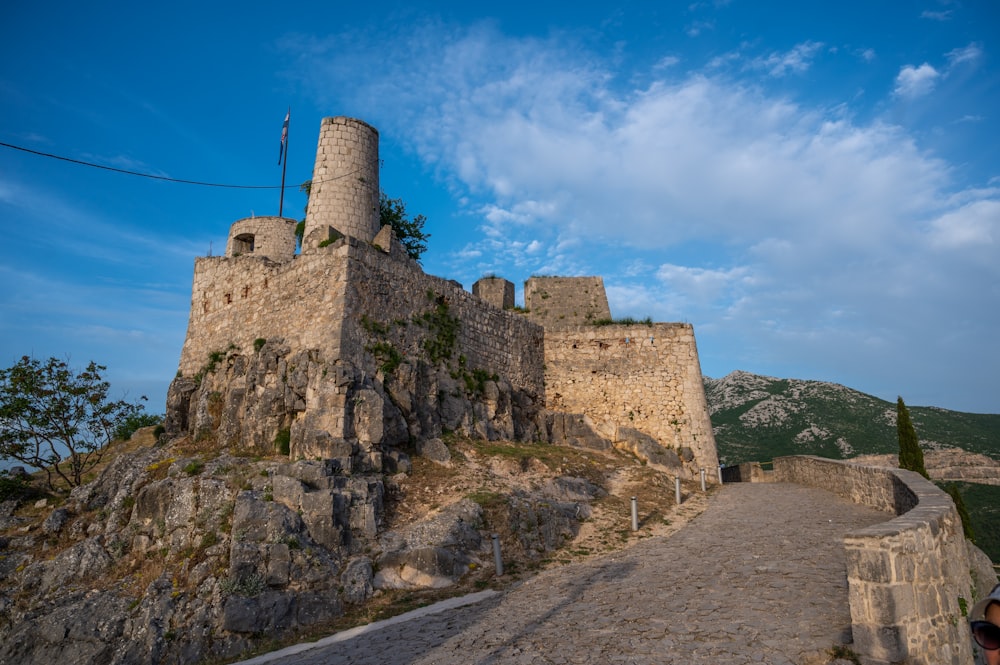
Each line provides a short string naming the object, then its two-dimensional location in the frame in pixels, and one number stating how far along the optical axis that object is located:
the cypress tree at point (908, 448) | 26.28
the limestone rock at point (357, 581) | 12.12
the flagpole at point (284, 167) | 32.34
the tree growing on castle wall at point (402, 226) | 32.09
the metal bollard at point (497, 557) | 13.00
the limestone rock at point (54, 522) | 15.69
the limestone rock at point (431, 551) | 12.78
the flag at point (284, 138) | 32.50
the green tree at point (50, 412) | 21.27
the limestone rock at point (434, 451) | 17.80
